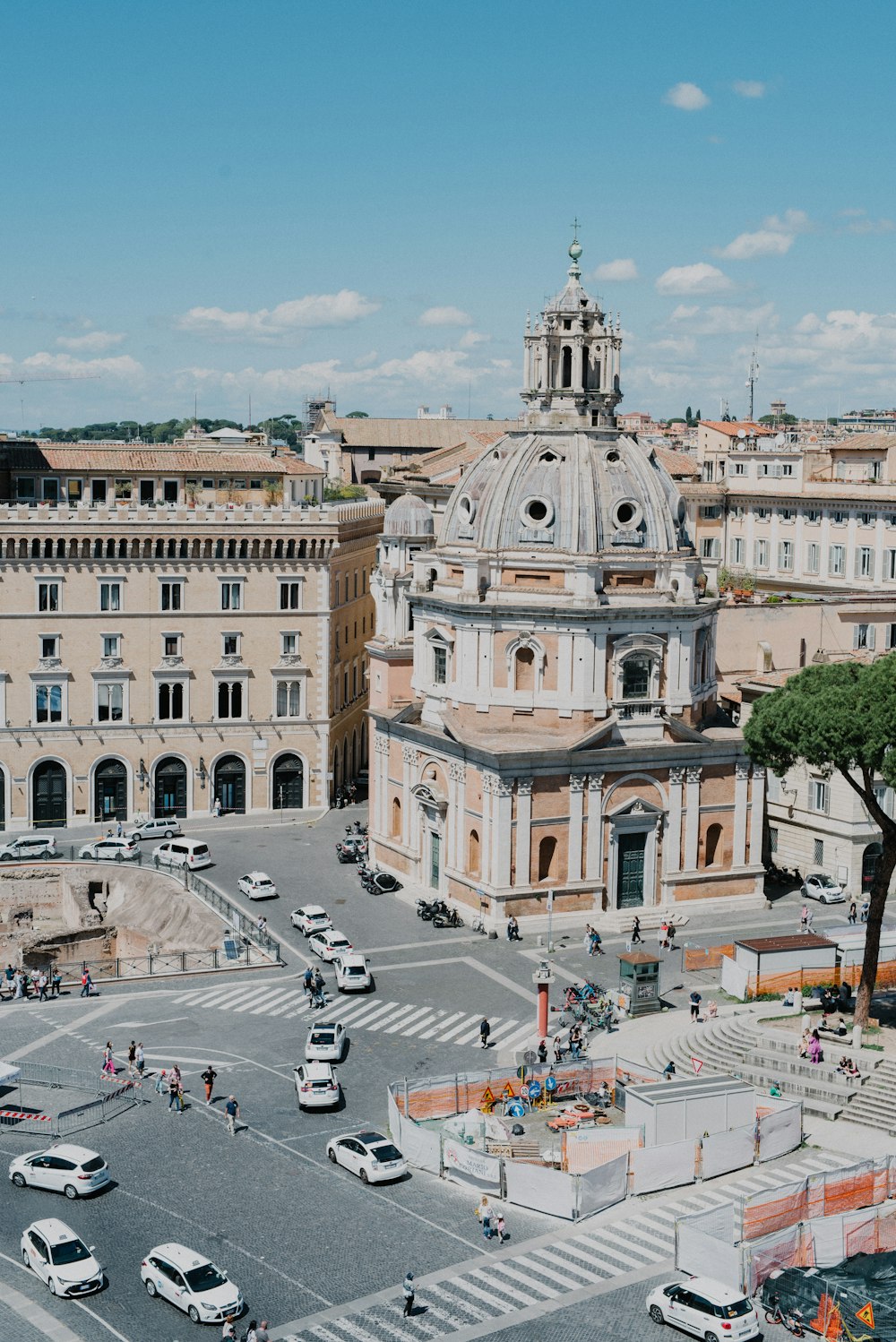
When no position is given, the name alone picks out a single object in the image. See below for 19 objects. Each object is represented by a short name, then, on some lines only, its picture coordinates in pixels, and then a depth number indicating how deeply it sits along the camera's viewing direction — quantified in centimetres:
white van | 8788
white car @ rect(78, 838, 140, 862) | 8962
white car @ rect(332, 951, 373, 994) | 6906
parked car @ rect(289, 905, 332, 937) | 7681
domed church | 7981
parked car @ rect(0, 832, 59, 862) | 9000
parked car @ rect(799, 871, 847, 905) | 8400
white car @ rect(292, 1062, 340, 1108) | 5650
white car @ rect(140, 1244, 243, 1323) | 4281
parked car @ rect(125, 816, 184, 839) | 9444
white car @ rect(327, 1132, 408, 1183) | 5106
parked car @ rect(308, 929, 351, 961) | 7288
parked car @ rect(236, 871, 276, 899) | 8250
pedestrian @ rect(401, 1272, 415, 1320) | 4341
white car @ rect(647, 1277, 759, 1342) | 4250
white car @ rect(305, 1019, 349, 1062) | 6047
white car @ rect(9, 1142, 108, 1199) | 4972
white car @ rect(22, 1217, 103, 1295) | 4403
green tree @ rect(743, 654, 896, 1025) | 5844
